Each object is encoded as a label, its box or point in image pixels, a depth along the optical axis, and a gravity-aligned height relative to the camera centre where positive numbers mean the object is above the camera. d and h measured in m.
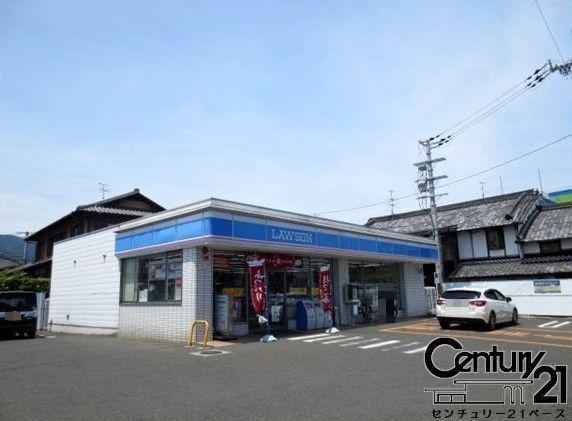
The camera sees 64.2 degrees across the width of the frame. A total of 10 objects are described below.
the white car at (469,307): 15.52 -0.58
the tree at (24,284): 26.20 +1.12
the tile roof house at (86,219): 30.02 +5.46
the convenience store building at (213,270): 13.87 +1.01
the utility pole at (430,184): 25.78 +6.51
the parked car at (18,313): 17.78 -0.39
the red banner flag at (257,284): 14.13 +0.38
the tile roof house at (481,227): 29.50 +4.16
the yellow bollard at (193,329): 12.62 -0.89
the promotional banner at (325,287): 16.49 +0.27
